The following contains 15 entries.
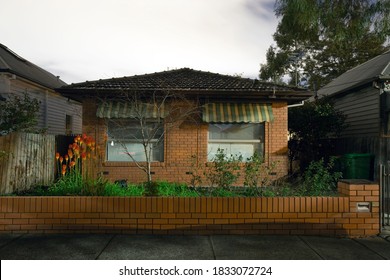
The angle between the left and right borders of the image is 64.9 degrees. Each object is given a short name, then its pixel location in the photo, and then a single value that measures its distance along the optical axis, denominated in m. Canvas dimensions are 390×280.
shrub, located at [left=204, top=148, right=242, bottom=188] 5.98
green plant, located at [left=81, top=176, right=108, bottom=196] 5.47
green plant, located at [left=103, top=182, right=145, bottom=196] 5.67
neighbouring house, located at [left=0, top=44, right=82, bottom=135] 12.24
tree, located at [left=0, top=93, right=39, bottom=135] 9.63
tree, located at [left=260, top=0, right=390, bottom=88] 9.19
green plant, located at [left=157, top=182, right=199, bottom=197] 5.81
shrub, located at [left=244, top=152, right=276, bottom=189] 5.83
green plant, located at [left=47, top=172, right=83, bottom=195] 5.57
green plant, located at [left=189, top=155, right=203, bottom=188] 9.41
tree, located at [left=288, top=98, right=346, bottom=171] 11.66
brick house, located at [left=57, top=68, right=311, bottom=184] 9.60
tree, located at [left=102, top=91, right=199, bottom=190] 9.50
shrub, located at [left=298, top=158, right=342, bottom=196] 5.73
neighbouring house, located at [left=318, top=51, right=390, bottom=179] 10.20
